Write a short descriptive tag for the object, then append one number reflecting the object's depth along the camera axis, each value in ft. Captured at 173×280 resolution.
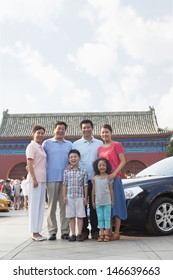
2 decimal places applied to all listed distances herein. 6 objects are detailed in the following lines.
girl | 11.96
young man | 12.58
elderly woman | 12.46
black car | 12.95
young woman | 12.37
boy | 12.09
